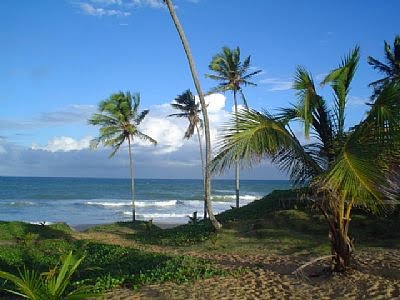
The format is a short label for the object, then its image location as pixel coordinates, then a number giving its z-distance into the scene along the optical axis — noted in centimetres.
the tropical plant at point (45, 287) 441
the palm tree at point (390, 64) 2907
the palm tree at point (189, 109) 3059
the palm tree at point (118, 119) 2845
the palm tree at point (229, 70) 2723
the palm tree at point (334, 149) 661
